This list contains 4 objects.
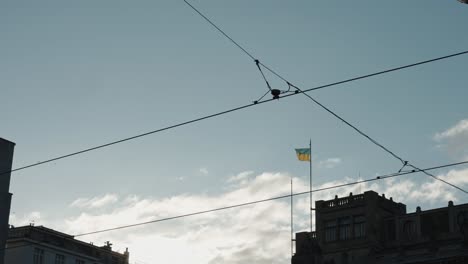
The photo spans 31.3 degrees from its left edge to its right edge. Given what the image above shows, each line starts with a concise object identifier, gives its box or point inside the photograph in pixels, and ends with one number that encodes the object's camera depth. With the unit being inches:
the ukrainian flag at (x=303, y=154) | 3201.3
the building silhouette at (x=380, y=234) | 2795.3
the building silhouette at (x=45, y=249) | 3341.5
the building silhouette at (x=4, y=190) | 2856.8
